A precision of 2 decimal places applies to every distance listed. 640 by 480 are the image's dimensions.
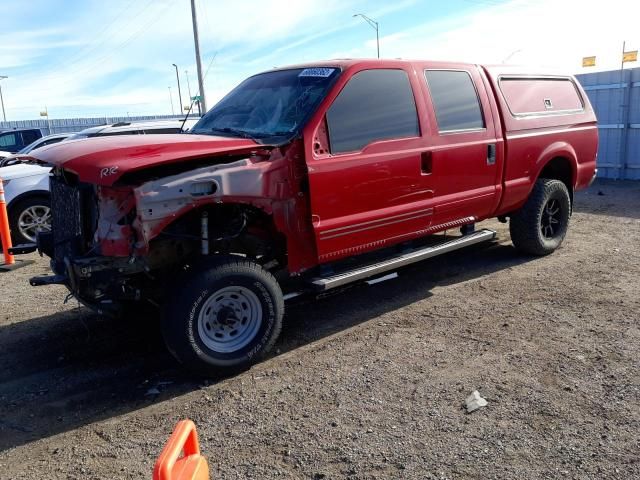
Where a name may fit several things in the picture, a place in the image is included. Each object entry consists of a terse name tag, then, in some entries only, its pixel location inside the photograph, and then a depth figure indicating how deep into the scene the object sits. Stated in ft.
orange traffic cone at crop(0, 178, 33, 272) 23.90
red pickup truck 12.14
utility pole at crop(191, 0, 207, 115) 80.22
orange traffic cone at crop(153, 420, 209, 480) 5.70
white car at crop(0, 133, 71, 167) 36.92
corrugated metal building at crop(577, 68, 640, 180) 41.83
